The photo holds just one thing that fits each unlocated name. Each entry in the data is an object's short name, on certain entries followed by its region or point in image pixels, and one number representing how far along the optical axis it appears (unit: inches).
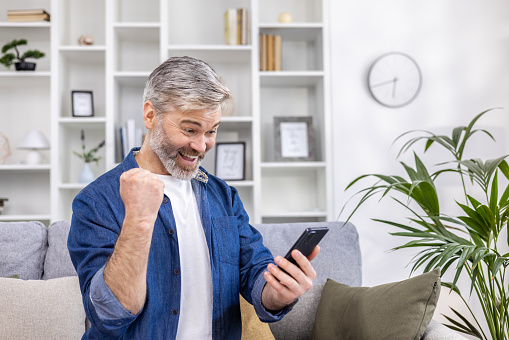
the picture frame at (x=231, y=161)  125.4
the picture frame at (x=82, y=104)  124.4
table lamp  119.6
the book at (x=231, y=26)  124.6
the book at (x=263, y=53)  125.0
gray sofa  69.6
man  43.1
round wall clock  124.3
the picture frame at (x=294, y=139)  126.7
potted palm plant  71.1
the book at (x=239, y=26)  124.7
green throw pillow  60.5
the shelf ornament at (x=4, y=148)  123.4
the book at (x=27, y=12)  122.0
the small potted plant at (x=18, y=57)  121.6
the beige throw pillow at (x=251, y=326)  71.2
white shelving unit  121.6
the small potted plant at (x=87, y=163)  121.5
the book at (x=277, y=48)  125.7
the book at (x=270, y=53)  125.2
